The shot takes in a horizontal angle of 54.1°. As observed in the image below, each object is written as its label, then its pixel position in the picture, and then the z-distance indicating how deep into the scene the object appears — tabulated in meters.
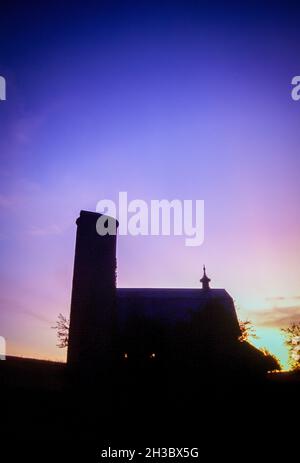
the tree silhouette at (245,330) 35.19
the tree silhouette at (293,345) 44.45
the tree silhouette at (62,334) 31.60
